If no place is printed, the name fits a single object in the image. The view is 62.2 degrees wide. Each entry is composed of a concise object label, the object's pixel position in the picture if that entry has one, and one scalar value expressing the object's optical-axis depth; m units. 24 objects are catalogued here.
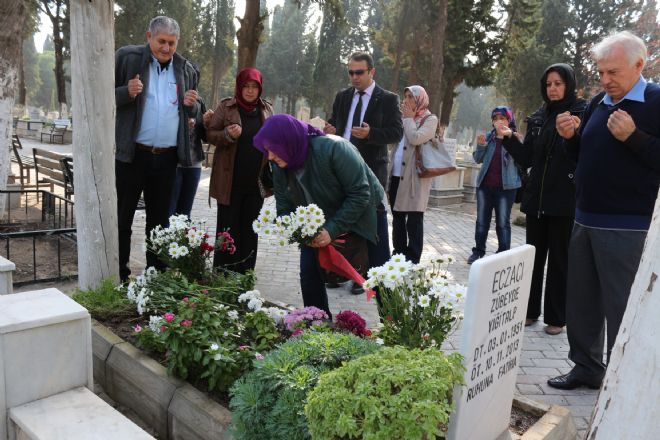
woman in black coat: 3.99
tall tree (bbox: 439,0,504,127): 23.16
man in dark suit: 4.89
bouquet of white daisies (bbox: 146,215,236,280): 3.61
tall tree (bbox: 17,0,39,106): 26.34
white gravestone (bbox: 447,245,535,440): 2.04
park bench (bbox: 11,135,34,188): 9.62
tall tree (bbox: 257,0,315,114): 50.78
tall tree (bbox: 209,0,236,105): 39.53
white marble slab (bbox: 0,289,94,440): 2.27
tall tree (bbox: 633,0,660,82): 17.48
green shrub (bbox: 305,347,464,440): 1.66
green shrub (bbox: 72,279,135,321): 3.48
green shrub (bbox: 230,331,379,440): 2.01
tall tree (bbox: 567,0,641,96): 32.56
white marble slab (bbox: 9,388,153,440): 2.04
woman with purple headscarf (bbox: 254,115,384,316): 3.19
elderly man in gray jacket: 4.11
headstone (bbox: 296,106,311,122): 20.71
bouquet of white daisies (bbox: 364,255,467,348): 2.35
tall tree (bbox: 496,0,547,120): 24.33
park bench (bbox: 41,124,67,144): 25.84
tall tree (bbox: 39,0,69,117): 28.64
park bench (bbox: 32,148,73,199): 7.68
